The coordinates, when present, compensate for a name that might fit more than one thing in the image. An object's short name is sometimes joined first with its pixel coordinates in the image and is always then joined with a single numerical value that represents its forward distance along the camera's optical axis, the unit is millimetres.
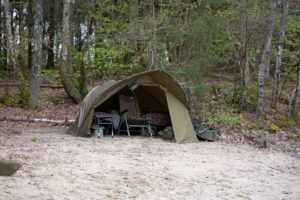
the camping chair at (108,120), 9883
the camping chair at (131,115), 10055
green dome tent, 9391
